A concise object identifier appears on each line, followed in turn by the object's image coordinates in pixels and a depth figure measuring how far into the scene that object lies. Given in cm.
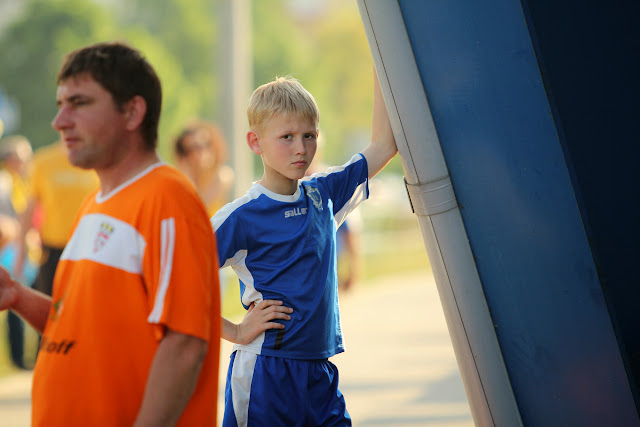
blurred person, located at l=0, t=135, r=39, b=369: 1570
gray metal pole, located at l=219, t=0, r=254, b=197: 2780
